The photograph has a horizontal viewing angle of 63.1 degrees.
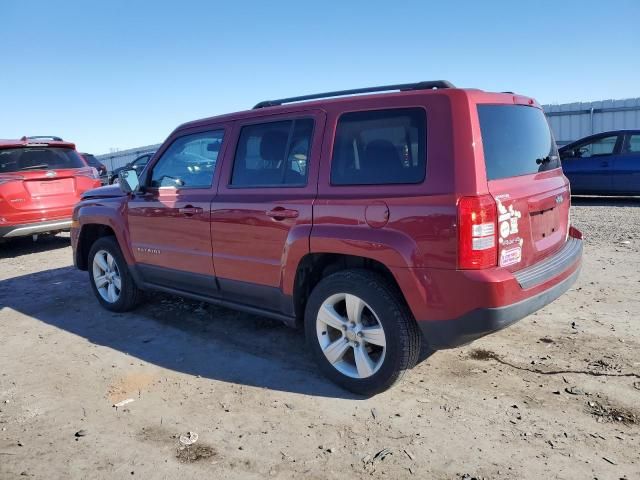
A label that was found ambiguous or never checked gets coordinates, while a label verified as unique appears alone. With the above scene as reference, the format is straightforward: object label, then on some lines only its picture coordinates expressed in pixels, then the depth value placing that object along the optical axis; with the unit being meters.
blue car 10.74
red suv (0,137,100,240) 8.04
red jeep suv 2.91
